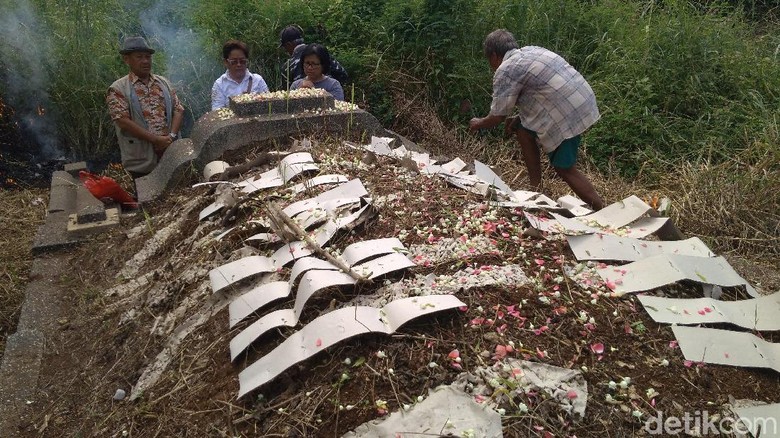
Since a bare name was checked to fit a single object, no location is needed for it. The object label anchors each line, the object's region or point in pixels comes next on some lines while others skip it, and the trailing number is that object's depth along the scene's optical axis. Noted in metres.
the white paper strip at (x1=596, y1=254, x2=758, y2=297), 2.46
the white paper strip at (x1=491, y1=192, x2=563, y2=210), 3.09
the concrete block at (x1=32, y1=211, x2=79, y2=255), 4.21
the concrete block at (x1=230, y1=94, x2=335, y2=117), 4.38
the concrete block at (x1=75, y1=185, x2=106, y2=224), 4.37
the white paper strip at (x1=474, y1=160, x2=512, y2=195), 3.51
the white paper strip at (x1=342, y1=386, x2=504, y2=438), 1.84
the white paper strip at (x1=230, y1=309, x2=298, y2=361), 2.27
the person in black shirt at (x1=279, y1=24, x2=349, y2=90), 5.79
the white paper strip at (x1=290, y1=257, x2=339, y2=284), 2.50
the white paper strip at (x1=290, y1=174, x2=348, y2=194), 3.45
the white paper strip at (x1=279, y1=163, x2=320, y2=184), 3.64
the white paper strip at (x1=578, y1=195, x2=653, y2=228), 3.16
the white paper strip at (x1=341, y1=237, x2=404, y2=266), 2.58
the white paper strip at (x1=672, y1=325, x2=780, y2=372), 2.14
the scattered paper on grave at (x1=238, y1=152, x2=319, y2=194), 3.60
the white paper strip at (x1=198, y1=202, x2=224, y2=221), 3.50
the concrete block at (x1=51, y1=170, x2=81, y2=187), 5.48
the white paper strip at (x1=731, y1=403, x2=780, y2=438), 1.92
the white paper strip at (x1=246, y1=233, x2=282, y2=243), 2.94
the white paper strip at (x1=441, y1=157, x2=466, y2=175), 3.97
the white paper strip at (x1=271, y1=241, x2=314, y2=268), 2.72
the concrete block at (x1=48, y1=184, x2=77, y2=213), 4.93
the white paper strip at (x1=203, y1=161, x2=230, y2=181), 4.06
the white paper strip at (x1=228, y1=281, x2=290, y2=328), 2.46
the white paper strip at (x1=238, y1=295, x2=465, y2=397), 2.10
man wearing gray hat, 4.77
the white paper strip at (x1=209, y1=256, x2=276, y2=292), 2.68
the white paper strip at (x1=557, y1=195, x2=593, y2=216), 3.39
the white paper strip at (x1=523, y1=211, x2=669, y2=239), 2.85
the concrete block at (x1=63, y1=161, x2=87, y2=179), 5.77
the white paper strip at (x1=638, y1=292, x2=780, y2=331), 2.30
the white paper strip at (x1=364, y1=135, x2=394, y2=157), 4.09
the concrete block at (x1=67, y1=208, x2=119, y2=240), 4.32
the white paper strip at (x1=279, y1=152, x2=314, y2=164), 3.80
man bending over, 4.49
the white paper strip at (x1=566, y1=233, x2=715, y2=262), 2.68
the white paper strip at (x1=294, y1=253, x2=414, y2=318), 2.33
